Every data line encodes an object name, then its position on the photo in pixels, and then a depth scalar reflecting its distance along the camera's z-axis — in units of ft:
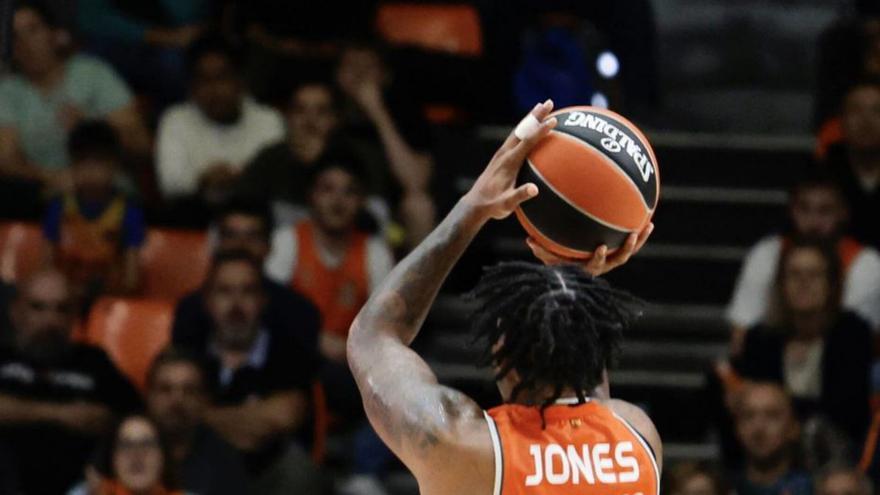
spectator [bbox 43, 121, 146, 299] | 60.29
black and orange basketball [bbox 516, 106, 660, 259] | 26.99
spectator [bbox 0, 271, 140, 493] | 53.88
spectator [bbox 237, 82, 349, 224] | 62.54
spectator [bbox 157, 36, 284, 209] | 63.26
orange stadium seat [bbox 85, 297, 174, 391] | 58.08
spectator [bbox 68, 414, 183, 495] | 50.96
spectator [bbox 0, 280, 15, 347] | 56.95
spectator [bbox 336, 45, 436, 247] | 62.54
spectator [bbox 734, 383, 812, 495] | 53.67
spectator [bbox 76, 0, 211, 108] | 67.77
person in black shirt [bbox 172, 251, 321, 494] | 54.08
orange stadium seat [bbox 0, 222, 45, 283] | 60.85
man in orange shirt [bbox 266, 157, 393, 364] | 59.93
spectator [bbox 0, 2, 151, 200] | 63.10
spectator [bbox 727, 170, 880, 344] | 58.08
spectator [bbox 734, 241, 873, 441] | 55.57
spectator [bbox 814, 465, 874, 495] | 51.21
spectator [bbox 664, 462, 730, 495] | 51.11
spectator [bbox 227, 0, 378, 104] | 67.67
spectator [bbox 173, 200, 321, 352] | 56.49
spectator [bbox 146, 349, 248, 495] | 52.75
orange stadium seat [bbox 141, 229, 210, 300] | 61.77
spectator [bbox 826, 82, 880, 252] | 60.59
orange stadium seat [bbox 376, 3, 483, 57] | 70.28
